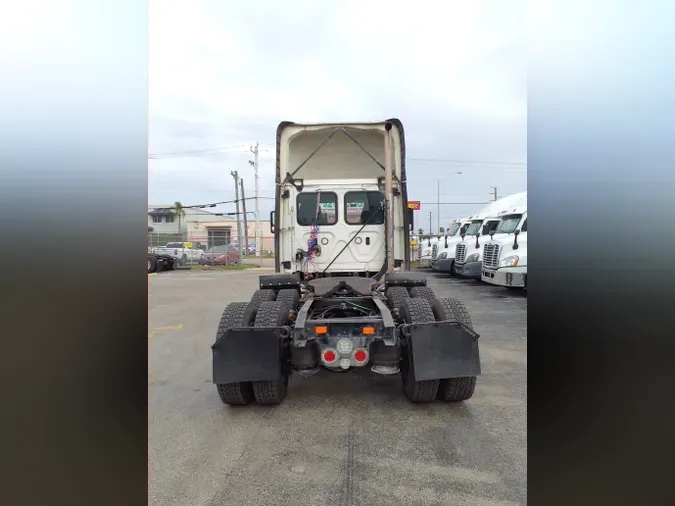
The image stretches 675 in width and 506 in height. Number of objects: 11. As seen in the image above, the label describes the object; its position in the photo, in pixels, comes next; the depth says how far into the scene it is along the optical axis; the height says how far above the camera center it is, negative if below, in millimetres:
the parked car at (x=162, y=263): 20878 -630
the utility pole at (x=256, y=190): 35856 +6025
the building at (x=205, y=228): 27708 +3013
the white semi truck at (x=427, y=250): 20609 +53
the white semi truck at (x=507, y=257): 10143 -162
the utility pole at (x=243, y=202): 32562 +4206
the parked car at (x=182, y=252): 24922 -5
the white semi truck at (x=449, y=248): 17636 +137
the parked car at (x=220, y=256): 27078 -287
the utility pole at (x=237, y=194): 28844 +5017
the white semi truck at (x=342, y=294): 3734 -526
